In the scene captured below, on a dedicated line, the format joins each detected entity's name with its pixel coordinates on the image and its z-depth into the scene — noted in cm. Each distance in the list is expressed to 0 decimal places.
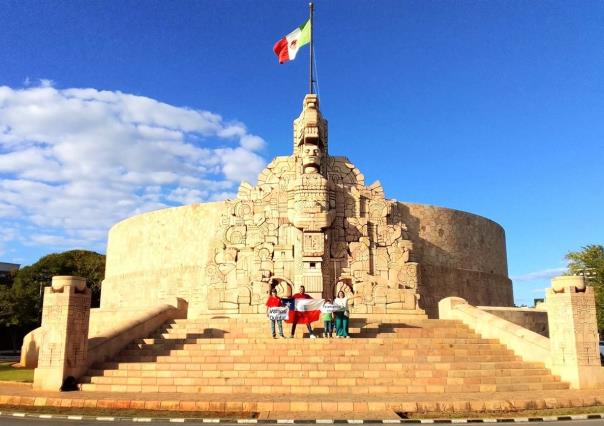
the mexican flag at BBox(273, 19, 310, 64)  2084
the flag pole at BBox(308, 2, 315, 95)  2079
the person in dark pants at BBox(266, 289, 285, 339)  1345
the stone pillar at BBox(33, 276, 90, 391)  1089
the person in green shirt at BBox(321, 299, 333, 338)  1347
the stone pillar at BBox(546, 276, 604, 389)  1105
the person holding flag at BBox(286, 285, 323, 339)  1397
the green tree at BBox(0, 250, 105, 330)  3509
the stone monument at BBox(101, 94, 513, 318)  1825
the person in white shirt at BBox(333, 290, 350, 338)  1337
